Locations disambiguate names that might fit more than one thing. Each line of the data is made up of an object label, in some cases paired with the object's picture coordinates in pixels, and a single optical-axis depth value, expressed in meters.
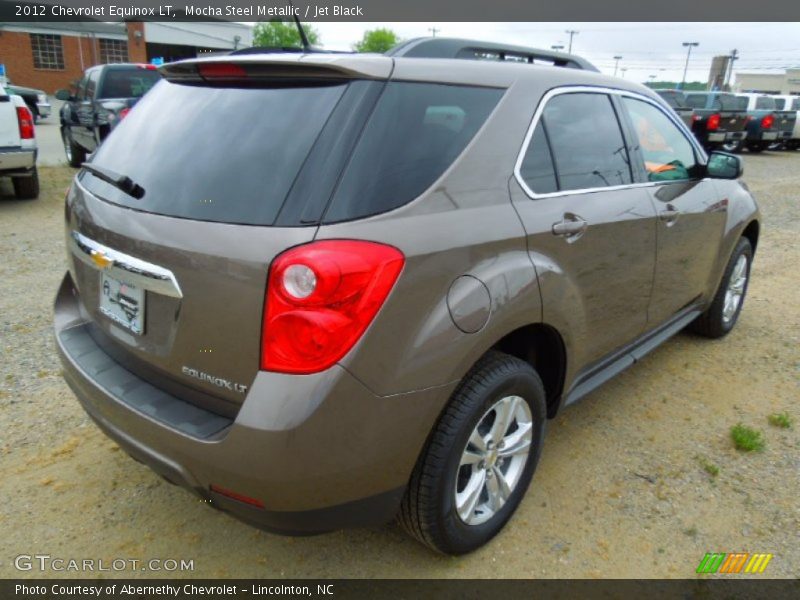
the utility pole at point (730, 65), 71.69
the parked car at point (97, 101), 9.84
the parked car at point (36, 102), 21.12
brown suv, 1.75
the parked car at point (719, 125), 16.94
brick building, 39.50
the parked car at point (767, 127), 18.77
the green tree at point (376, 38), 73.62
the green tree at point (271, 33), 60.35
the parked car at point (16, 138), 7.84
